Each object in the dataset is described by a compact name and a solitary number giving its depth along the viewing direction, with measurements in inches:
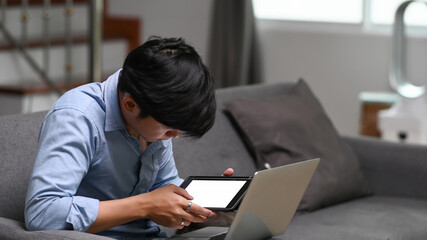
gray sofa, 114.0
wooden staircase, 218.0
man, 100.6
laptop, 106.2
